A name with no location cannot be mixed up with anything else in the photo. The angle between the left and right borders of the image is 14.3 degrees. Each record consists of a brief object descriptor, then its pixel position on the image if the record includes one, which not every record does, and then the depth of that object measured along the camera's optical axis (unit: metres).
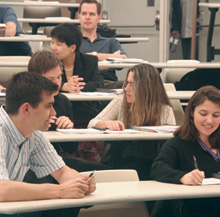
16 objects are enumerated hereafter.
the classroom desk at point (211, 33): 10.35
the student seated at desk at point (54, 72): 5.17
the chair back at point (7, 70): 6.34
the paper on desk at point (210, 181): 3.83
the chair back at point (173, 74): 7.33
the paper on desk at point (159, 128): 4.94
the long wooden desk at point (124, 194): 2.95
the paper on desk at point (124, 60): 7.13
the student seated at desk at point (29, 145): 3.13
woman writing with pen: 4.03
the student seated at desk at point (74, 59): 6.81
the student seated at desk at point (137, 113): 5.26
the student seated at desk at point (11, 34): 8.49
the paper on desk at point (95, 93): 5.99
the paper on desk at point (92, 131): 4.85
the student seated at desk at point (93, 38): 8.90
